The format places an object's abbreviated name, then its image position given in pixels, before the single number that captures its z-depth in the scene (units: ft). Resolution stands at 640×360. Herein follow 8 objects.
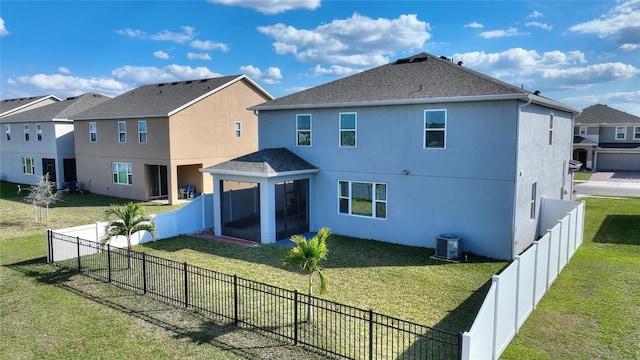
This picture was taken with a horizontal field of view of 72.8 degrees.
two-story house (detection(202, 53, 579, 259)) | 43.65
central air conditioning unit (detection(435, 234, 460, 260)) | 43.78
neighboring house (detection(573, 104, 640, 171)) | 140.67
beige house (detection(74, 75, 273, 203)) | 81.61
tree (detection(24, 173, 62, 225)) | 63.62
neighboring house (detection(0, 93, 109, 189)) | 104.37
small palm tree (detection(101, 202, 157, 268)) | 41.93
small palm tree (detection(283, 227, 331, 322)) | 28.78
